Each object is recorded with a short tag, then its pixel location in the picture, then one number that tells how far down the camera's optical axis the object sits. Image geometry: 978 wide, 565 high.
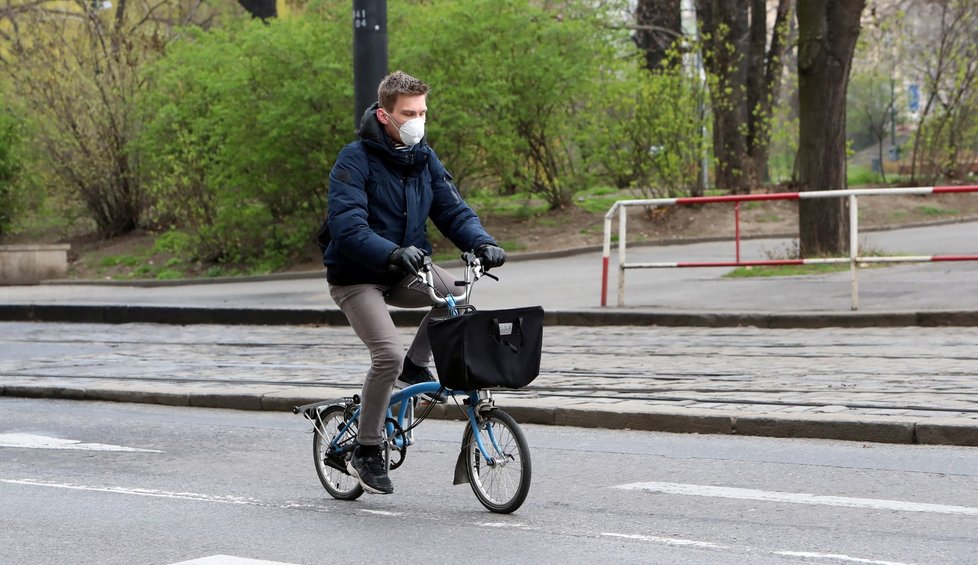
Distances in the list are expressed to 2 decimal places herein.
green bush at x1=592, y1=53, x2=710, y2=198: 25.69
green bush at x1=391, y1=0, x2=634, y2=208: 24.59
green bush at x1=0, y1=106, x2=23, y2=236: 28.70
